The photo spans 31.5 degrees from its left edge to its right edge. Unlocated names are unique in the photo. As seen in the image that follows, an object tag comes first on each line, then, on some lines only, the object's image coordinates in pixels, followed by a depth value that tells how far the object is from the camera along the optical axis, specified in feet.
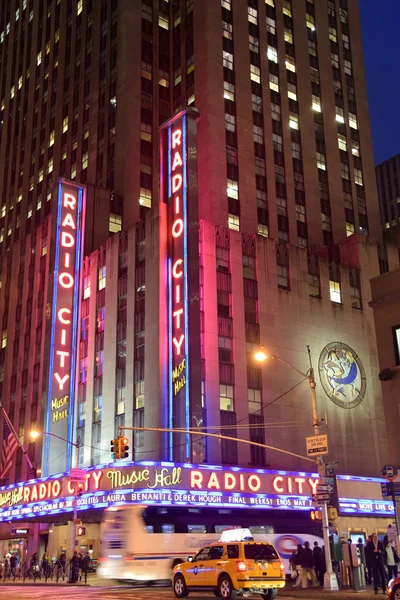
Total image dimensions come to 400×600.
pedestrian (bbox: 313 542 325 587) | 101.81
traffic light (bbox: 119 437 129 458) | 104.17
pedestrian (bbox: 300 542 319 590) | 97.45
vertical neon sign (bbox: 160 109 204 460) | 162.91
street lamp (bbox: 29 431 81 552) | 140.87
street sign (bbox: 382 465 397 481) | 90.89
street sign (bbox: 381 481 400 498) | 91.99
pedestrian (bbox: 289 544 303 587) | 98.12
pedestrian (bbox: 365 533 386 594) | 86.17
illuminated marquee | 147.95
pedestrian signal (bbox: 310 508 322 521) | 100.08
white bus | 113.39
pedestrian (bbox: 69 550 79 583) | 135.95
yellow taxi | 76.54
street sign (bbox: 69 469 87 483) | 143.34
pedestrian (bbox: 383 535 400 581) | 88.94
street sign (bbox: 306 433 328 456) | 98.99
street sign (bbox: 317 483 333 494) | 98.02
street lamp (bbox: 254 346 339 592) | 91.76
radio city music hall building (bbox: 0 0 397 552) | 176.45
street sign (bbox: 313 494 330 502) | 97.44
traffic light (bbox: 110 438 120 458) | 104.22
